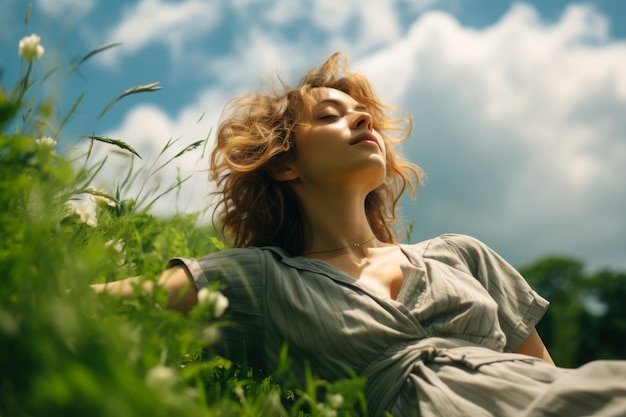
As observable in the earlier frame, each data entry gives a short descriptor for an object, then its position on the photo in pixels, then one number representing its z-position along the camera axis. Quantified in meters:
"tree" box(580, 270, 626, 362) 27.64
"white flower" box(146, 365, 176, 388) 1.16
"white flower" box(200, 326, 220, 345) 1.37
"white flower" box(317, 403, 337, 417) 1.58
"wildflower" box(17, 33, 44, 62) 1.97
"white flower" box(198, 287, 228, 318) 1.45
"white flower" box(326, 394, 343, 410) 1.59
